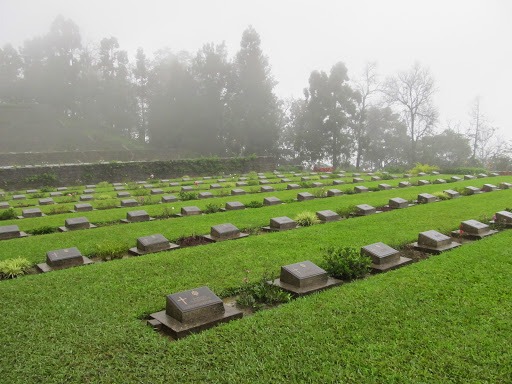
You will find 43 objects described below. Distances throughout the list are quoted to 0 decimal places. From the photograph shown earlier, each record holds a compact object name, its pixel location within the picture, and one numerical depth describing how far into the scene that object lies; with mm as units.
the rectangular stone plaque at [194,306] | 3963
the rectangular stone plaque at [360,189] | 14967
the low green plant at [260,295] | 4539
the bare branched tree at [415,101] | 34844
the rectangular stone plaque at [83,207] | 11750
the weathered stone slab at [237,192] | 14711
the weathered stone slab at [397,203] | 11508
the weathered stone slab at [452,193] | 13650
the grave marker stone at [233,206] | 11344
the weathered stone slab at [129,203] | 12516
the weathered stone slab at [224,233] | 7734
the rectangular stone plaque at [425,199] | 12484
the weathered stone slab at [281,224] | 8607
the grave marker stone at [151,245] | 6875
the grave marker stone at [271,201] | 12195
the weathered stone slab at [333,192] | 14133
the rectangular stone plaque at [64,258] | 6043
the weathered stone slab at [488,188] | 15609
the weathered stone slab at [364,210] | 10312
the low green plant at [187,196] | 13416
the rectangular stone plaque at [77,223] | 8992
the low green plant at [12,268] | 5680
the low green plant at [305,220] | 9109
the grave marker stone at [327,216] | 9508
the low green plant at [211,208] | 10992
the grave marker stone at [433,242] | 6711
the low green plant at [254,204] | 11711
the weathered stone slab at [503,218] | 8500
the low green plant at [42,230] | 8703
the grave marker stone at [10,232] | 8148
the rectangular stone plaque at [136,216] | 9914
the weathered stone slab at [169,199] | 13219
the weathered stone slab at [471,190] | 14750
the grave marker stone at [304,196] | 13062
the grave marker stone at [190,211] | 10547
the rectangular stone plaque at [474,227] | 7684
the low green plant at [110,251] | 6590
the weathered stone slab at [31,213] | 10812
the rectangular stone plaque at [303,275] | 4898
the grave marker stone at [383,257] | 5716
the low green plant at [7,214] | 10445
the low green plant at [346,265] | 5340
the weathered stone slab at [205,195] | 13859
